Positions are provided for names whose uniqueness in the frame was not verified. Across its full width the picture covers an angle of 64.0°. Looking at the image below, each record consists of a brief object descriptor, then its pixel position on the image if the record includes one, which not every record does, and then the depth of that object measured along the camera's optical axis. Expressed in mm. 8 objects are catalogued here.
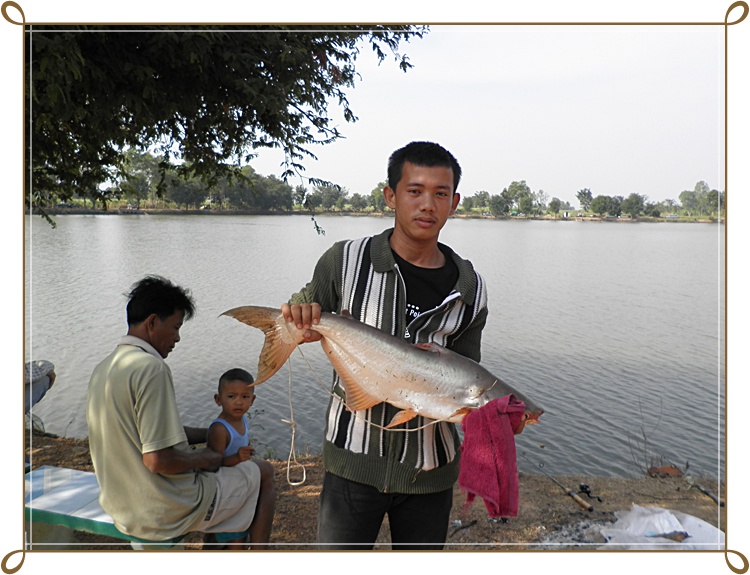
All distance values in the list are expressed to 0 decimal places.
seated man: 2906
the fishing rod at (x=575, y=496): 4820
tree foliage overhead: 3656
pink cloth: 2252
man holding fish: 2373
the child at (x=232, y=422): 3605
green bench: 3078
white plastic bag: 3760
